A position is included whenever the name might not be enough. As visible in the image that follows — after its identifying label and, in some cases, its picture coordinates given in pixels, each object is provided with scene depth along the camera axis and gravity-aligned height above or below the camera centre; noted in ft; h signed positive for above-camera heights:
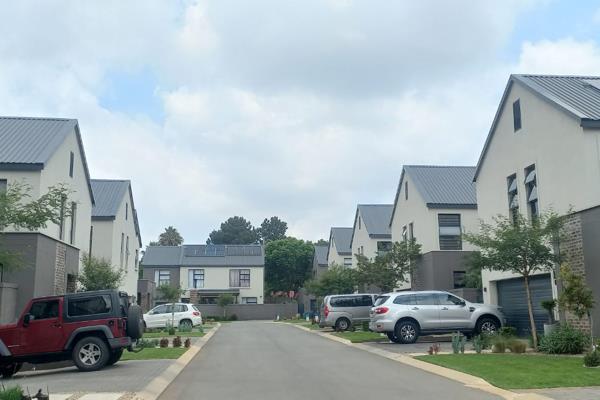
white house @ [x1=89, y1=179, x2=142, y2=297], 118.11 +15.62
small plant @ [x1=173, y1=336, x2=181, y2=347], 70.99 -3.77
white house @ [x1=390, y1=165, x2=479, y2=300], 103.91 +14.10
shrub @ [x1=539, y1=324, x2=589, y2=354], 55.26 -3.26
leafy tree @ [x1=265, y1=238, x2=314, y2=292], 260.62 +17.26
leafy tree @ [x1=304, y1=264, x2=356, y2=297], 141.18 +5.22
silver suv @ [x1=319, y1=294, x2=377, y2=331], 106.73 -0.63
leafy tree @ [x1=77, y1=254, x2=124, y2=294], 90.38 +4.46
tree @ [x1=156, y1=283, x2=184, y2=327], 166.81 +4.10
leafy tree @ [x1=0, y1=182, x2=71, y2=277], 42.80 +6.58
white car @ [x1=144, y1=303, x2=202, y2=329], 114.69 -1.49
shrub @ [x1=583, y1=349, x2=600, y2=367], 45.03 -3.90
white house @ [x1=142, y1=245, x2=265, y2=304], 220.02 +11.48
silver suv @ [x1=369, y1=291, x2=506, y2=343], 72.08 -1.25
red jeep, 49.16 -1.78
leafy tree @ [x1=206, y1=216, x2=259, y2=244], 374.84 +43.29
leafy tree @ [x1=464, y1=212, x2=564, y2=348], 59.82 +5.49
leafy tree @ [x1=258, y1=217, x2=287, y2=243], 397.39 +48.39
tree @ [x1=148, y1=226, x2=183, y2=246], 356.59 +39.10
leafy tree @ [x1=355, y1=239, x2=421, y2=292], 106.32 +6.61
